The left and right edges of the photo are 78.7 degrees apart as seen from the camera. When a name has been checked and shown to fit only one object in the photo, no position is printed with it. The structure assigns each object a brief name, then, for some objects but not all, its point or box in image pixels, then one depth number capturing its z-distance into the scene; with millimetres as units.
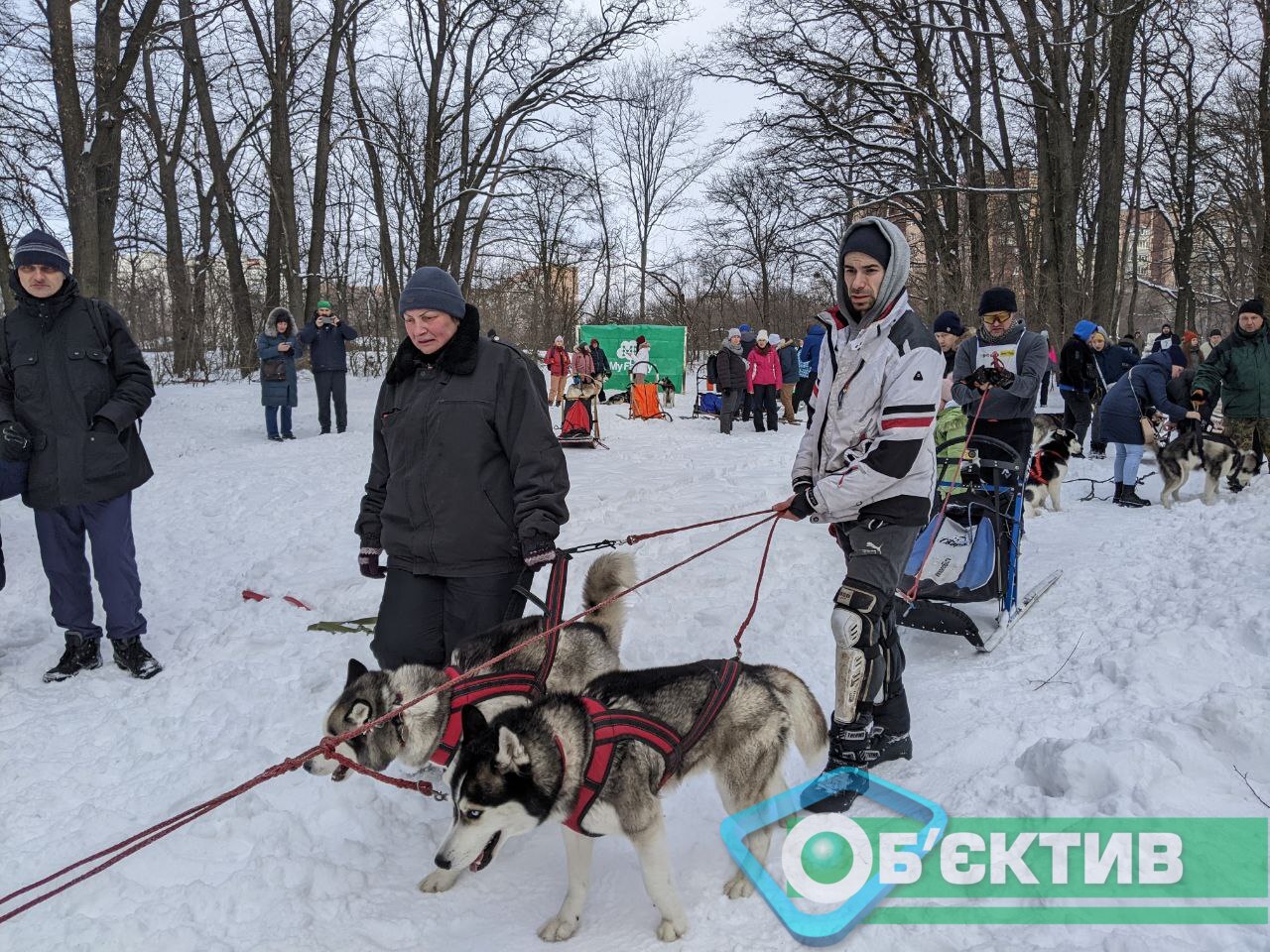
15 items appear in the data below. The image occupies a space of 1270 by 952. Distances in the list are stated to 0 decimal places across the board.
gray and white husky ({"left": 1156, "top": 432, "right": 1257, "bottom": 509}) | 8520
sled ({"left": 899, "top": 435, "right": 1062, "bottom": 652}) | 4488
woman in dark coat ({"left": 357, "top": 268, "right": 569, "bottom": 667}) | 3082
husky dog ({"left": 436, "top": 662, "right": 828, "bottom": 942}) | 2373
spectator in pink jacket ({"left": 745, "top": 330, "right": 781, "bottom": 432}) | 14852
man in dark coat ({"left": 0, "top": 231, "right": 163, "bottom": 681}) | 4086
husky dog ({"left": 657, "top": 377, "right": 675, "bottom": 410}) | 21250
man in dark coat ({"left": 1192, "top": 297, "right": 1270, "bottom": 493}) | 8070
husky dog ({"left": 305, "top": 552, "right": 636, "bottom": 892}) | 2826
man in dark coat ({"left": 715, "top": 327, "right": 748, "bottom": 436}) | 15070
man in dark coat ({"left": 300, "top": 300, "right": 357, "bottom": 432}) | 12281
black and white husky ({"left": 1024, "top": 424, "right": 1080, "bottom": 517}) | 8344
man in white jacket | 2840
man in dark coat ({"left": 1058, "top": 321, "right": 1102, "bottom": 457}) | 11523
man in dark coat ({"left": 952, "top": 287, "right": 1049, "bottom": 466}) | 5262
